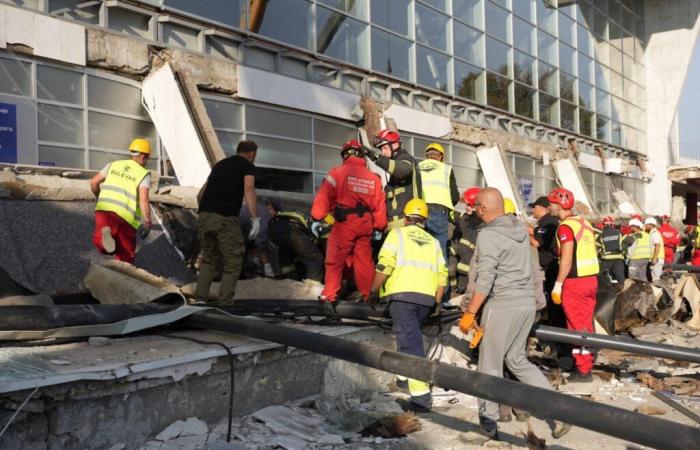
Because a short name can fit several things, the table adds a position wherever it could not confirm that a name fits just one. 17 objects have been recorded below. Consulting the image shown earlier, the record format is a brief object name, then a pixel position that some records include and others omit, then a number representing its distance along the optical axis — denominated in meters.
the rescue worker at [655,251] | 14.76
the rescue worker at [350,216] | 6.82
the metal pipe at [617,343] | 5.27
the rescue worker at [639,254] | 13.88
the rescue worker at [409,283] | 5.56
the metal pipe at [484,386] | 2.75
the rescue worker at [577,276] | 6.92
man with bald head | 5.03
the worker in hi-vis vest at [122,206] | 6.61
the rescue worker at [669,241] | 18.20
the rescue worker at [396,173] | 7.14
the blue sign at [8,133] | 8.75
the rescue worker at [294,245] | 8.13
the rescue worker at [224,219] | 6.38
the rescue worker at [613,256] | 9.64
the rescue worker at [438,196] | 7.66
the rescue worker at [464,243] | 8.49
